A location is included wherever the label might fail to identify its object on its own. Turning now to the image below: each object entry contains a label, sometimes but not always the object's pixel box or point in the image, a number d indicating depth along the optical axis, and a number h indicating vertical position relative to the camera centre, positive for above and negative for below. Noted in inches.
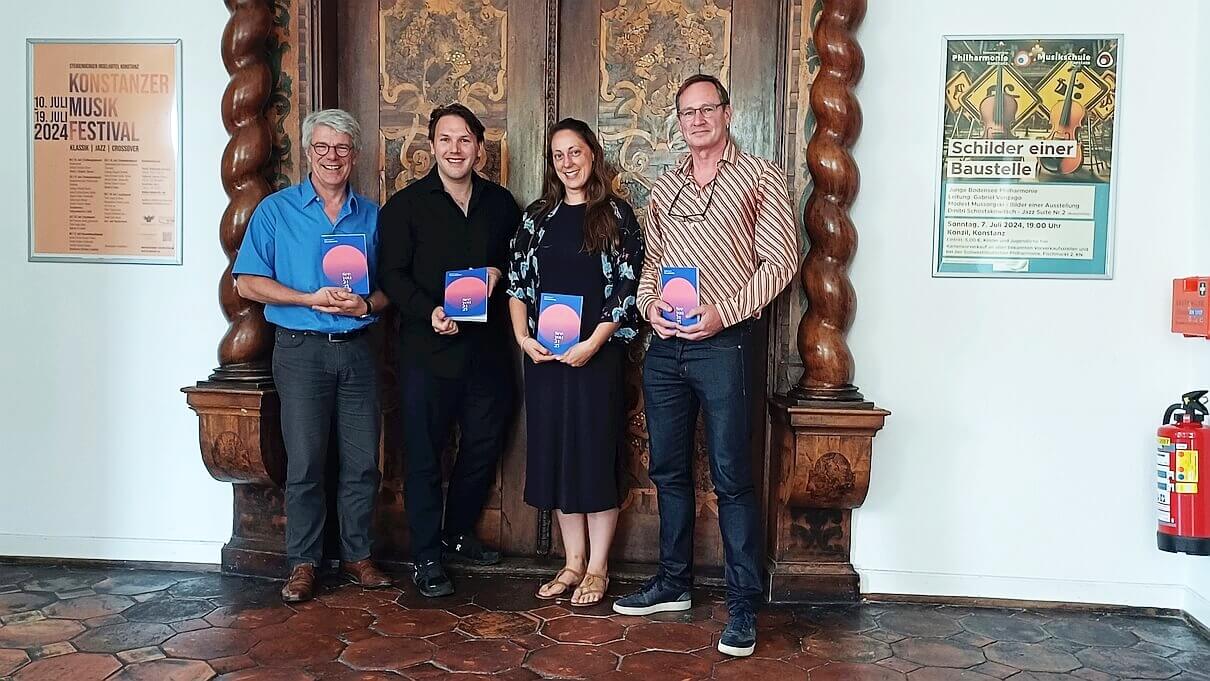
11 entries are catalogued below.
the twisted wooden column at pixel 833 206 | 128.9 +13.3
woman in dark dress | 124.2 -2.8
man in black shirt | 129.6 -0.9
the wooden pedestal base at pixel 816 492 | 128.0 -25.1
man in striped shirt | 116.1 +1.4
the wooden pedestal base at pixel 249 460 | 135.0 -23.8
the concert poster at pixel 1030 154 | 131.6 +21.2
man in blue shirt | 129.5 -4.2
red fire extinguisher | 120.1 -21.1
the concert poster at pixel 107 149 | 143.6 +20.5
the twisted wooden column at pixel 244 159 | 136.3 +18.6
